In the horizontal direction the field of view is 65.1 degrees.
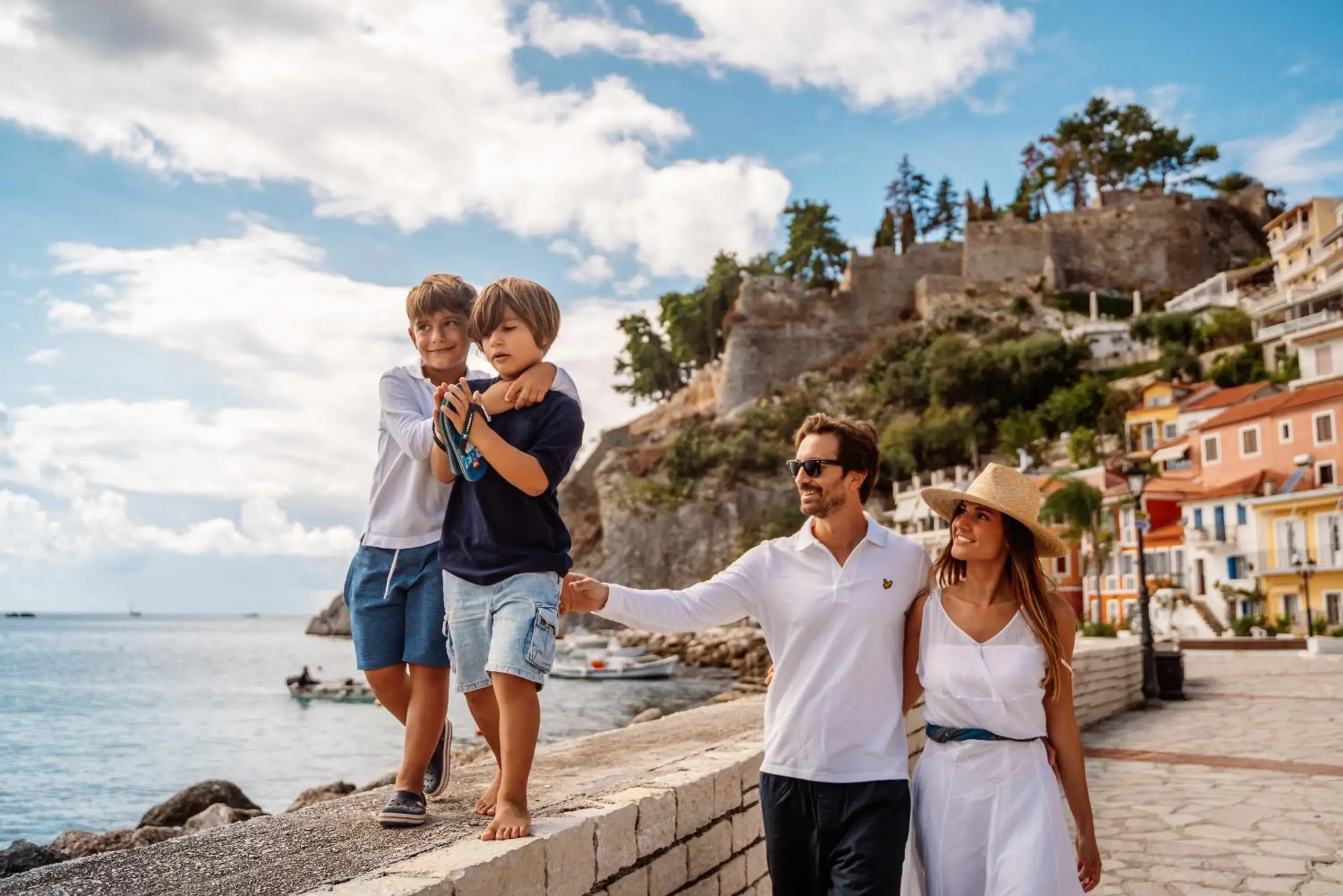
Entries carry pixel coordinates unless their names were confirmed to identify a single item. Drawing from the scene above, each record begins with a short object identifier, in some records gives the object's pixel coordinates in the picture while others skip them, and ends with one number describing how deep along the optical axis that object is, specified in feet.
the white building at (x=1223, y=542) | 112.88
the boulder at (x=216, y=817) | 33.47
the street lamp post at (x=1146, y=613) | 46.70
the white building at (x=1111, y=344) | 190.90
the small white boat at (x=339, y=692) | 121.60
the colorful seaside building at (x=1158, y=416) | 153.17
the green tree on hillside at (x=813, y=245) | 242.58
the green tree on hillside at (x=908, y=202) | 257.14
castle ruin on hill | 226.99
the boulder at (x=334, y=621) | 360.69
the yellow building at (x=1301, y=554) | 104.37
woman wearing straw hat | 9.62
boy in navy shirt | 9.83
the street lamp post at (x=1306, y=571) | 101.04
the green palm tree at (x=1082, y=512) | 120.67
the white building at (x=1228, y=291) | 198.90
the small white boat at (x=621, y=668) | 130.41
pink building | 111.34
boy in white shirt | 11.28
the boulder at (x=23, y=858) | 25.16
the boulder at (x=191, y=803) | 37.91
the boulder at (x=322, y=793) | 40.37
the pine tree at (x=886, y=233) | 254.06
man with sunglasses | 10.00
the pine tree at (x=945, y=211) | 258.16
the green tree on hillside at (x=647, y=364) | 256.11
